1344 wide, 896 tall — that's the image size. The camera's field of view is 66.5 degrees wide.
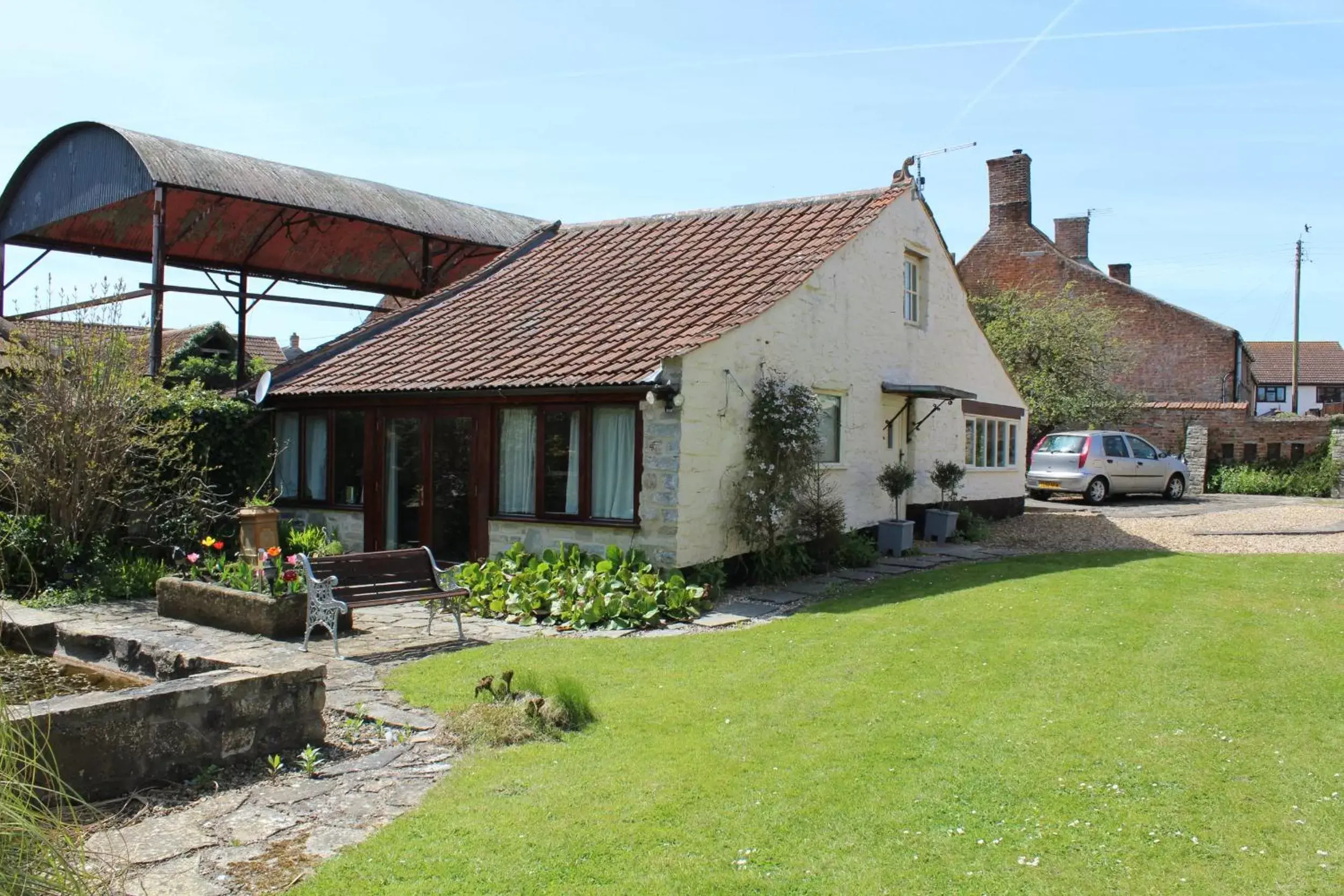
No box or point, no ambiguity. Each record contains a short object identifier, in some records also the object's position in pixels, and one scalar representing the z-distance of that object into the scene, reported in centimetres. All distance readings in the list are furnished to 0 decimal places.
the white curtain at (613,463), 1188
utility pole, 4147
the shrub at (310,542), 1372
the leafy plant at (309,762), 573
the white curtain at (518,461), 1268
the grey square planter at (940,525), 1692
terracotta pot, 1283
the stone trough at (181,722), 509
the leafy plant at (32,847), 324
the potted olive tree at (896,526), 1518
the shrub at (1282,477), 2731
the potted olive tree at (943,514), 1683
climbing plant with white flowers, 1231
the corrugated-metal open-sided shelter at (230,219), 1482
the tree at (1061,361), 2861
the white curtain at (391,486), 1420
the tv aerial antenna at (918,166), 1708
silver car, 2275
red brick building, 3244
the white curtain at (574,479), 1227
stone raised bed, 965
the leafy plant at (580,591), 1040
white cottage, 1175
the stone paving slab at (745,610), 1075
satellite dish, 1466
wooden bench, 892
